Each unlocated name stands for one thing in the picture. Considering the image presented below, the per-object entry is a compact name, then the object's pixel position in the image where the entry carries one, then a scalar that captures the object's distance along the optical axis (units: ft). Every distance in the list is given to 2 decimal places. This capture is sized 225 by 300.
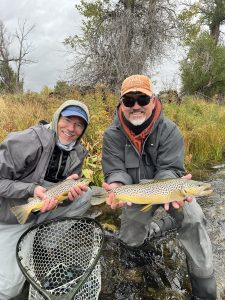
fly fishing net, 5.95
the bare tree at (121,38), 29.60
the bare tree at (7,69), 59.37
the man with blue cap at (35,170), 6.66
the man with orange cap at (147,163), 6.38
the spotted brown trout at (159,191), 6.09
